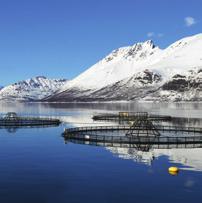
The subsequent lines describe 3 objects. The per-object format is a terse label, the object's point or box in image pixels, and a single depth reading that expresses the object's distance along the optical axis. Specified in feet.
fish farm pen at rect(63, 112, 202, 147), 344.08
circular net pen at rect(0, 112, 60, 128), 546.42
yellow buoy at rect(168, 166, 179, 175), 228.84
